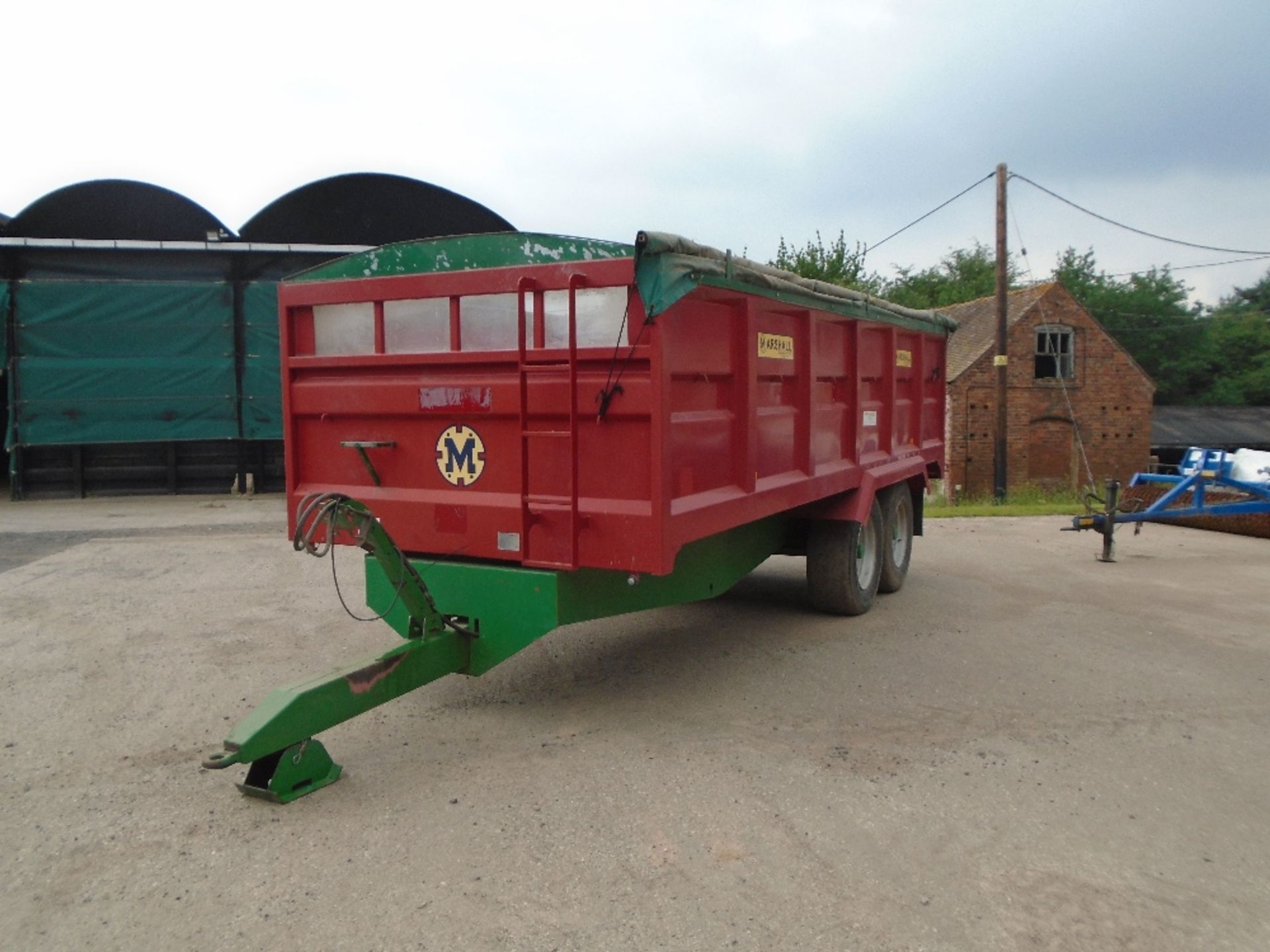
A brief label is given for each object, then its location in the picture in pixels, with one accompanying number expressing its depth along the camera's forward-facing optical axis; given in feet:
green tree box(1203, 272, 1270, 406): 150.82
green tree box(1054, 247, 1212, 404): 154.51
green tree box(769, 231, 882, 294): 106.22
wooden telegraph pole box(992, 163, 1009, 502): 65.02
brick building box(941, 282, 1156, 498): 86.33
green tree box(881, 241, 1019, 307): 158.51
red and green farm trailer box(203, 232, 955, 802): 13.46
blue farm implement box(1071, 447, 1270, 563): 31.37
